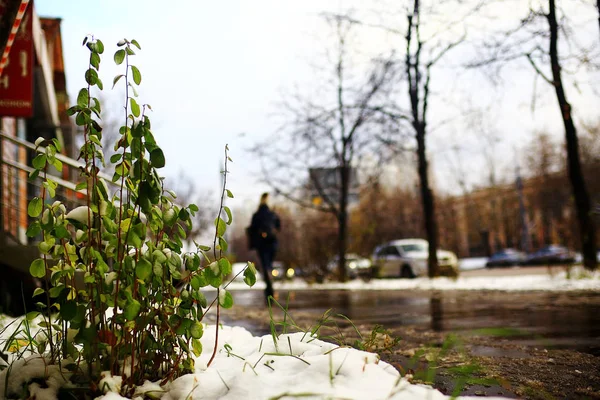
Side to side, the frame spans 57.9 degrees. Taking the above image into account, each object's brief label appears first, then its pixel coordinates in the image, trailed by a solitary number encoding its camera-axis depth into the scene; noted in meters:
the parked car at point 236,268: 27.56
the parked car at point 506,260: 44.95
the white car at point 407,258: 21.64
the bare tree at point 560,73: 12.79
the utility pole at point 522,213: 42.24
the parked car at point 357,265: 19.06
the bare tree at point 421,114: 16.80
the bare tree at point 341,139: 18.11
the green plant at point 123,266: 2.49
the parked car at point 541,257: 39.78
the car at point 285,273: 20.98
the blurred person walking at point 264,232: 10.90
